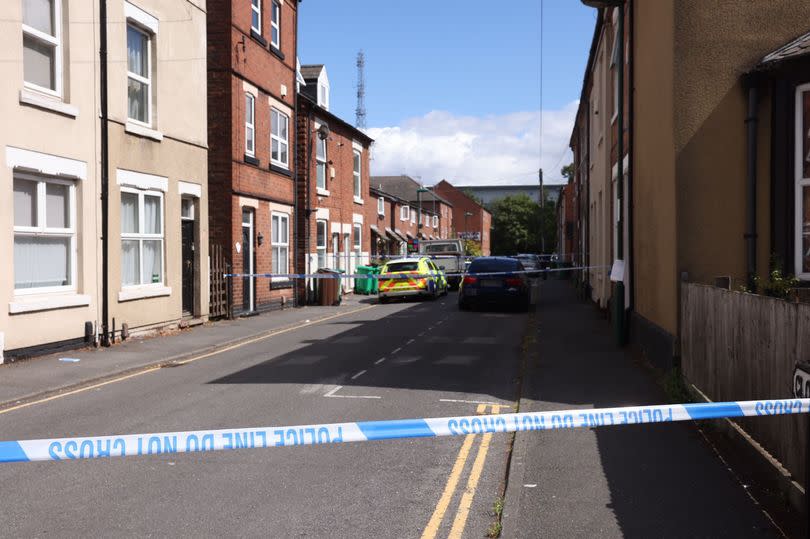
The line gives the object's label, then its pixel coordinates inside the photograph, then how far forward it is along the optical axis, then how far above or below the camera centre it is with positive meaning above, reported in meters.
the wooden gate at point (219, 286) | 19.05 -0.90
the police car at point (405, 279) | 26.56 -1.00
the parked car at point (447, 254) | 35.91 -0.23
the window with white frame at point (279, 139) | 23.33 +3.37
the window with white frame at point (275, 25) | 23.27 +6.74
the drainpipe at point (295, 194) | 24.66 +1.79
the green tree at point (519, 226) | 93.50 +2.93
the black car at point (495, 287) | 21.92 -1.06
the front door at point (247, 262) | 20.90 -0.33
